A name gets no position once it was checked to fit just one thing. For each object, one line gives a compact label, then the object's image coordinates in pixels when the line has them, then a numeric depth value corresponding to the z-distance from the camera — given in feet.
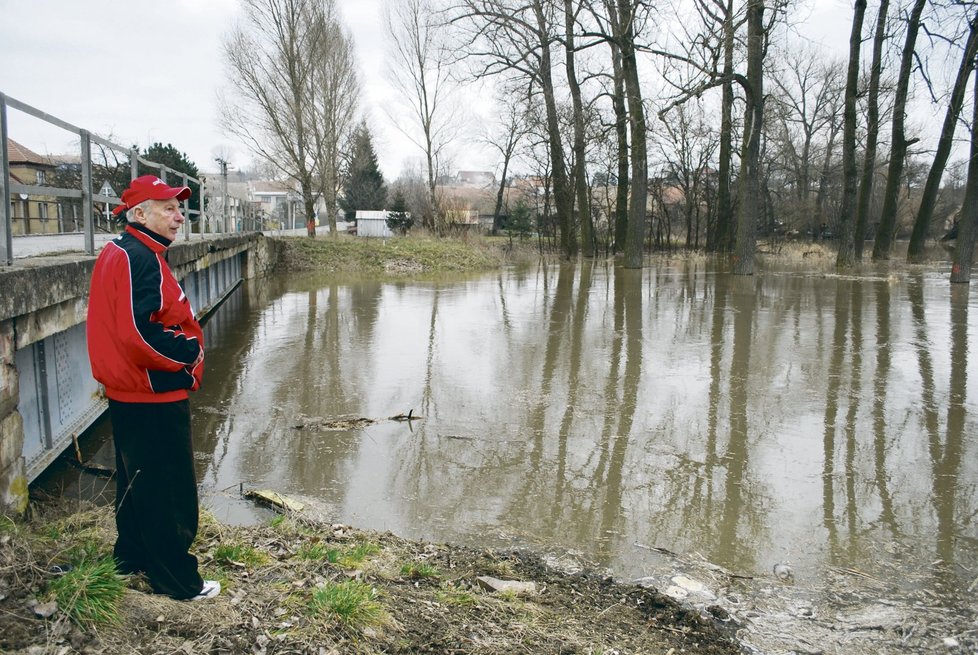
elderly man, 10.16
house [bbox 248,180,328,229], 118.13
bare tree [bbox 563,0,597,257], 72.28
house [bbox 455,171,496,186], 405.59
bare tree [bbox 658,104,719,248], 128.26
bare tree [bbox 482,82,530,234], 157.79
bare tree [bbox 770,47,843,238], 142.82
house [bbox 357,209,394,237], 157.58
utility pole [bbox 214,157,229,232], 60.39
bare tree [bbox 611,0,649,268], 69.87
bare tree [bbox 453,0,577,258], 70.18
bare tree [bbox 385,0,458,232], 126.00
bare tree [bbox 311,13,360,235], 107.55
